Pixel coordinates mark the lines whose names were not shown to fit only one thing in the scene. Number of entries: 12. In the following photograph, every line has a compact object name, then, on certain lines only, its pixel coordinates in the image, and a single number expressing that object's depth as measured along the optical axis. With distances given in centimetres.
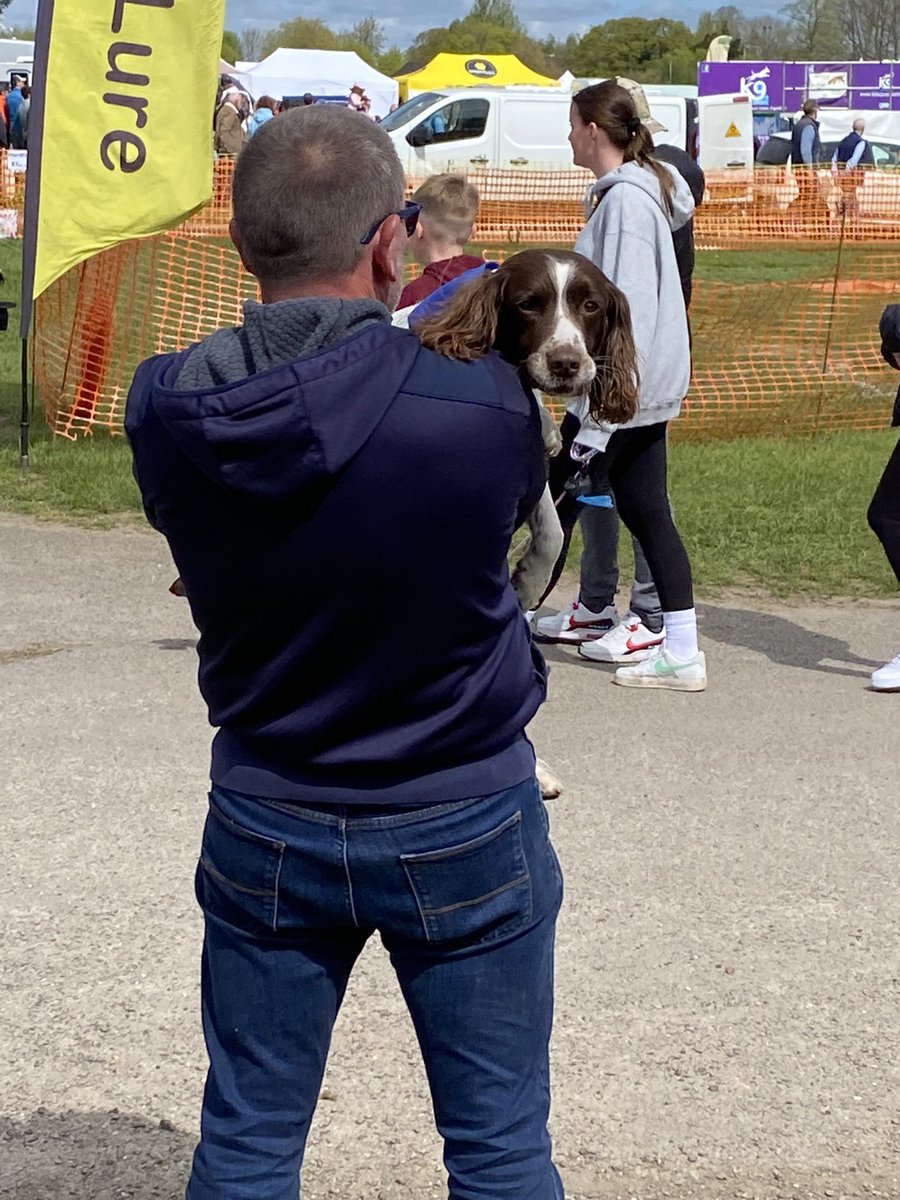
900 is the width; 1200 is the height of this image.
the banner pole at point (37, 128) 827
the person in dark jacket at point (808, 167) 2011
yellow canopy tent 4553
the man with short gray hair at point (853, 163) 1972
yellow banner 828
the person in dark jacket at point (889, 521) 595
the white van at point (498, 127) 3012
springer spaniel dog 214
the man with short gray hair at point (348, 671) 182
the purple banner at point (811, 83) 5631
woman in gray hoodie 546
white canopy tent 4078
